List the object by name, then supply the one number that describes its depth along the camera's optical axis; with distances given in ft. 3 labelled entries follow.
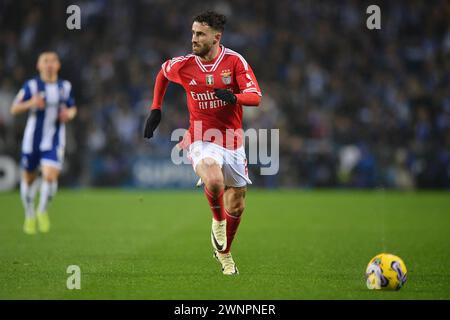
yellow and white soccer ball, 48.70
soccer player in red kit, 57.77
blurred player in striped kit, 87.04
